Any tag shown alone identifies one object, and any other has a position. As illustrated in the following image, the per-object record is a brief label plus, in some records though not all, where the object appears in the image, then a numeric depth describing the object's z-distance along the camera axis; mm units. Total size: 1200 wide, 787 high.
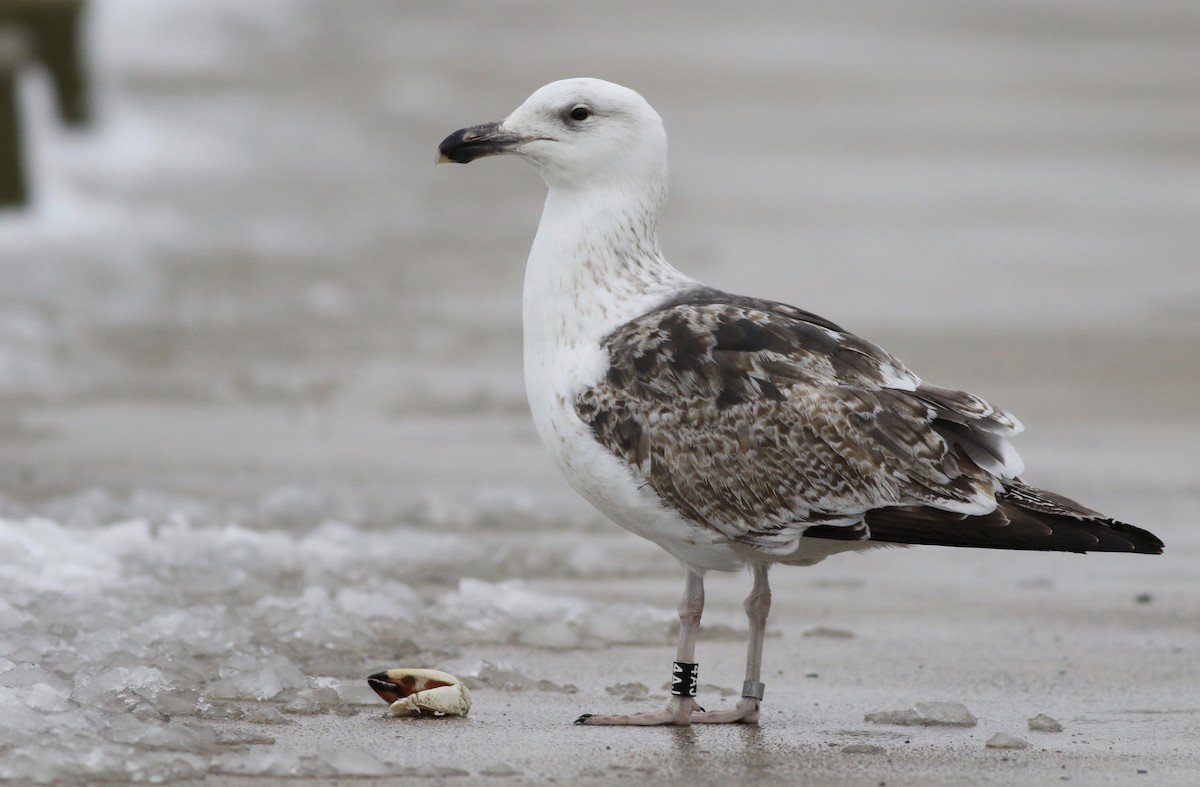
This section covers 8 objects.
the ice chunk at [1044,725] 10836
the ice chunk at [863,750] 10289
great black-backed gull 10773
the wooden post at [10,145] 27172
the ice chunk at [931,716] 10937
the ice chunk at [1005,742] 10422
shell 10719
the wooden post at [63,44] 33781
